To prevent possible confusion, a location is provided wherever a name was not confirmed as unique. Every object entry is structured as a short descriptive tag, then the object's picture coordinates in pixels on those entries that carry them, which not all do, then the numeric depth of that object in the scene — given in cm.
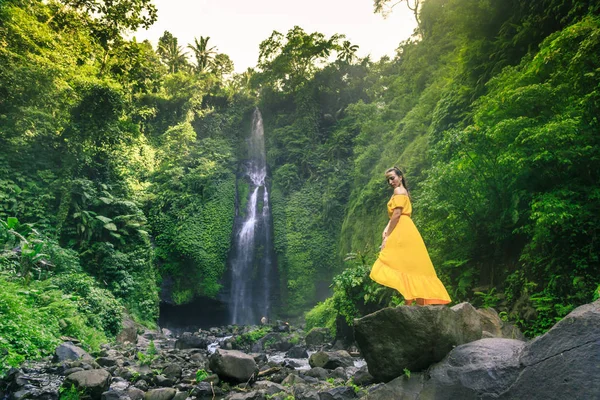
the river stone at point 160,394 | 532
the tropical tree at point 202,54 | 3753
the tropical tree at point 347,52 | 2763
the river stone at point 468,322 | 382
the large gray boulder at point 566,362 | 228
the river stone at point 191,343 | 1157
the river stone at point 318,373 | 652
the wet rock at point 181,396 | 537
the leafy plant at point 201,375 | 617
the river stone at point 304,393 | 489
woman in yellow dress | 405
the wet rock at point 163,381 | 621
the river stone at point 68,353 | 669
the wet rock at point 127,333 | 1131
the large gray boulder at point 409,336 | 356
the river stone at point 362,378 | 467
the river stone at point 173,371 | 667
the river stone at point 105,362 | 709
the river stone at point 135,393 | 530
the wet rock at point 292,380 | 602
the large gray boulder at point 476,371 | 285
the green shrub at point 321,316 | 1320
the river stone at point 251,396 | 514
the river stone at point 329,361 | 738
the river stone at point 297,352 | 1027
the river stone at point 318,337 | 1209
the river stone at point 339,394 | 438
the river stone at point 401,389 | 346
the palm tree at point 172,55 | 3616
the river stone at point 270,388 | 534
